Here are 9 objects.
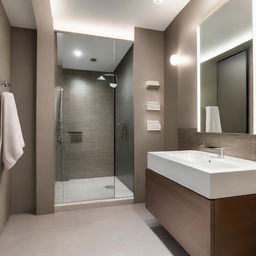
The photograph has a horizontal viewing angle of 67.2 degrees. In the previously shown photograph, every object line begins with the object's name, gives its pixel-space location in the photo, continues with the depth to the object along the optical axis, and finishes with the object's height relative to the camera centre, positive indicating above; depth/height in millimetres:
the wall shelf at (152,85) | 2816 +612
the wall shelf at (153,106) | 2838 +302
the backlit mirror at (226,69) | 1616 +545
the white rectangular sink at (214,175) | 1190 -333
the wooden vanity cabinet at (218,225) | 1188 -644
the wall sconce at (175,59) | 2547 +894
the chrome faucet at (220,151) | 1731 -226
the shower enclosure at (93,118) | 2918 +126
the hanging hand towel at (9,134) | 1908 -80
